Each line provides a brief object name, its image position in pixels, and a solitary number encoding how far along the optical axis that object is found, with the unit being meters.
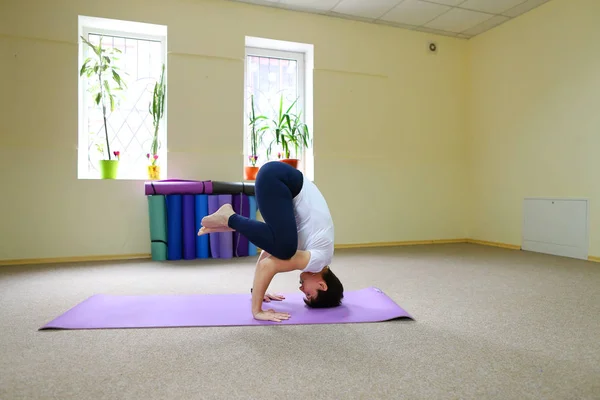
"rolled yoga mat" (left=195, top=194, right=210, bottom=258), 3.77
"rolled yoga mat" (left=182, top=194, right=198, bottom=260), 3.73
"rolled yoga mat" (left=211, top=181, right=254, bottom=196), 3.82
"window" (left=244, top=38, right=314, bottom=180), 4.56
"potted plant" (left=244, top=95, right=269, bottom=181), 4.39
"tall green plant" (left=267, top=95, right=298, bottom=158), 4.40
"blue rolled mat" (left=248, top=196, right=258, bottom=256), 4.01
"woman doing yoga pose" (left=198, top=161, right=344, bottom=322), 1.88
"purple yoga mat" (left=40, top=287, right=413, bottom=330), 1.88
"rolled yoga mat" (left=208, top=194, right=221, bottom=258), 3.81
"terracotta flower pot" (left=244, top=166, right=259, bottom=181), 4.38
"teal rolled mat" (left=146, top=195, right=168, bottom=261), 3.66
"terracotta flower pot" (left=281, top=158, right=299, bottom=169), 4.32
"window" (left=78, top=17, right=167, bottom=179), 3.95
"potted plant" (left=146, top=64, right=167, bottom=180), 3.98
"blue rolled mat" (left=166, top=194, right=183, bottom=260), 3.70
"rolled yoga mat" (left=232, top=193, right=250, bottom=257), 3.95
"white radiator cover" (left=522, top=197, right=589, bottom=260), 3.82
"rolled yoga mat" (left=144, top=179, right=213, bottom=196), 3.64
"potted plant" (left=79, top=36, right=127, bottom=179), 3.73
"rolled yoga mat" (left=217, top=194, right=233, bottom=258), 3.87
